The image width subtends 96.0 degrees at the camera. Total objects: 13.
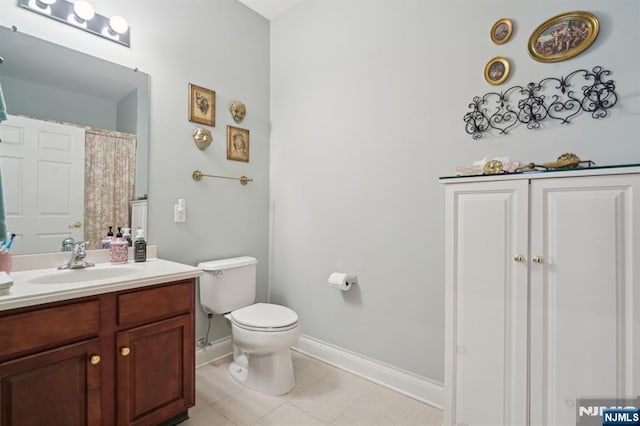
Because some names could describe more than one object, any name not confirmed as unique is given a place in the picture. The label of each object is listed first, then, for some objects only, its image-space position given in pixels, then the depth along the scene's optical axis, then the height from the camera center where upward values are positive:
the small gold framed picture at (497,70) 1.53 +0.78
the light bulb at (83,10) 1.58 +1.12
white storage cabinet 1.02 -0.31
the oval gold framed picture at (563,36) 1.31 +0.86
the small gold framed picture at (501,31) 1.50 +0.98
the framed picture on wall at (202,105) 2.12 +0.82
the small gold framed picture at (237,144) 2.36 +0.59
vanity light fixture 1.52 +1.10
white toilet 1.78 -0.70
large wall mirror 1.44 +0.61
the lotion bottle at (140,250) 1.76 -0.23
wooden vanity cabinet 1.04 -0.62
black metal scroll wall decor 1.30 +0.56
